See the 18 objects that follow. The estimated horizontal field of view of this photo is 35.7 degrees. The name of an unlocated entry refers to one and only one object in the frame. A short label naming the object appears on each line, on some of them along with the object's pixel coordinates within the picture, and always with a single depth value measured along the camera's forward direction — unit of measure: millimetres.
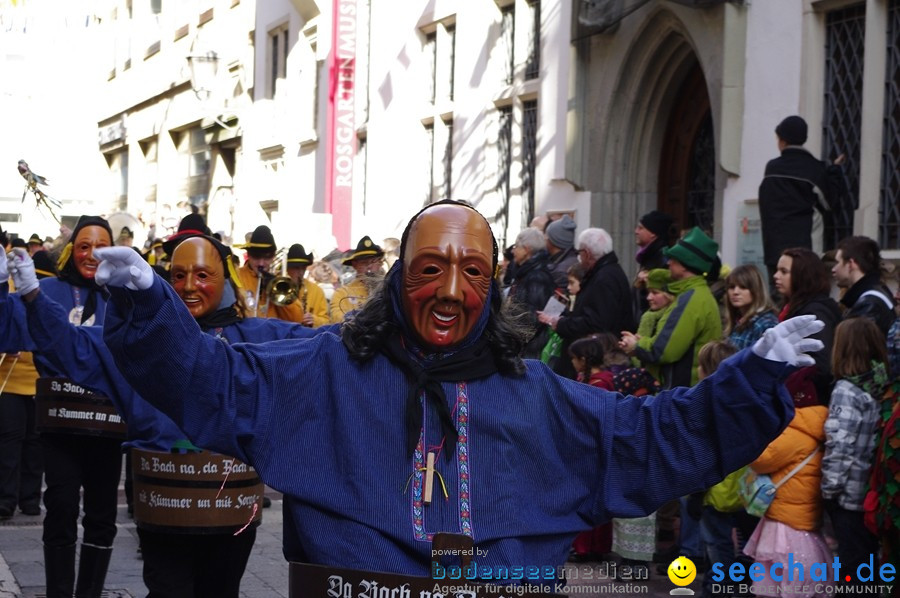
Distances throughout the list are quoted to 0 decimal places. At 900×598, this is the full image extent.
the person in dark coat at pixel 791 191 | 9680
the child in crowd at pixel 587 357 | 8773
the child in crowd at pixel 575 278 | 9883
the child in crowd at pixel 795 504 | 7074
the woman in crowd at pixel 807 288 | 7734
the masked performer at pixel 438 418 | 3354
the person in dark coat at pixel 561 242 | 11000
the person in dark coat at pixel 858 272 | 7773
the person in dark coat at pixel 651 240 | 9844
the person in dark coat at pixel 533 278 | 10281
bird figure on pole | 5652
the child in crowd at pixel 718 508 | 7430
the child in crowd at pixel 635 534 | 8117
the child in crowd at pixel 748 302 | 7918
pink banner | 22078
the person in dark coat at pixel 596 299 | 9578
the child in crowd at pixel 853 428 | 6836
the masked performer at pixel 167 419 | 5312
